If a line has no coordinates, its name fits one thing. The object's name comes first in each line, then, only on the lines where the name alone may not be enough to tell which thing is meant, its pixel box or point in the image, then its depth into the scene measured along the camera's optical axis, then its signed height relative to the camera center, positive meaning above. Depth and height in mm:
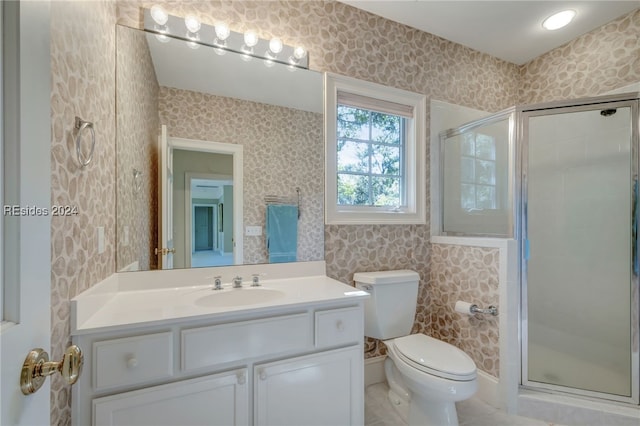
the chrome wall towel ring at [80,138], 974 +258
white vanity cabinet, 962 -612
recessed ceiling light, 2007 +1389
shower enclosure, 1760 -44
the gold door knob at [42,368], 438 -255
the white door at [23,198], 411 +24
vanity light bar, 1479 +973
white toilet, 1387 -763
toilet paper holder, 1781 -618
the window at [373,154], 1901 +436
